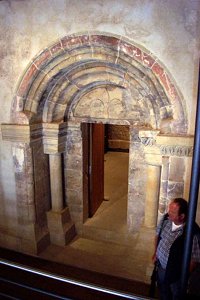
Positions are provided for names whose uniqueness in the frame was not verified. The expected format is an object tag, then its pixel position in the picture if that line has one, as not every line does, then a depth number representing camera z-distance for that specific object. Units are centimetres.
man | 214
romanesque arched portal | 293
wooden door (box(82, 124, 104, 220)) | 436
